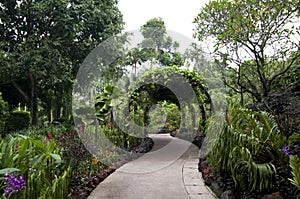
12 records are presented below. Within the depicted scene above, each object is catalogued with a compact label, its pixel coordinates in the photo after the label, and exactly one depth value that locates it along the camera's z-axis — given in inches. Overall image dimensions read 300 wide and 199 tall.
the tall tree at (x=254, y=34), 227.8
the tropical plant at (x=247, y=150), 123.5
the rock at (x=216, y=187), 154.4
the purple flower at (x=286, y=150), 120.6
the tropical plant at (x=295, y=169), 102.1
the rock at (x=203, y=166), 206.2
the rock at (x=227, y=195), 133.7
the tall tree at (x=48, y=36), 385.4
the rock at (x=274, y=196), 113.3
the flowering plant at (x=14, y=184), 81.6
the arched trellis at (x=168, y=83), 362.6
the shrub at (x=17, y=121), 421.1
